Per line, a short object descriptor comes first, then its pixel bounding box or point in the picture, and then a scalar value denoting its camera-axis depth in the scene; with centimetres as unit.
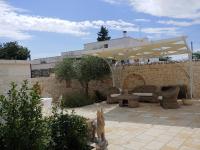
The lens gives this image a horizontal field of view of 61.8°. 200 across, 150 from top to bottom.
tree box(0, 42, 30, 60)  2271
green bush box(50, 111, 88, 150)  338
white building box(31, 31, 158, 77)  1891
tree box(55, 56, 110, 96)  908
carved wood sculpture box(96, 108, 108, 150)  350
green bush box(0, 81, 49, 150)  264
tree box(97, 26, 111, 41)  3268
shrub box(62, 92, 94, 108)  829
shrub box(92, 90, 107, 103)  956
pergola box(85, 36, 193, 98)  692
